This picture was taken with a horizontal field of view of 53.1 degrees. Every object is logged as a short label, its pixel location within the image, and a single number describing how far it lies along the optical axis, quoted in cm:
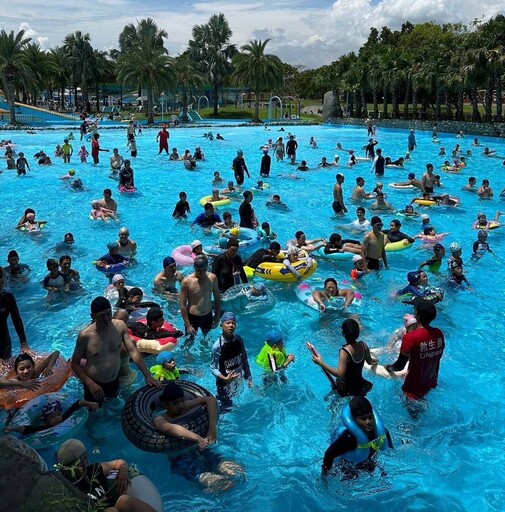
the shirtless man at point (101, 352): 520
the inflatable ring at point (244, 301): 810
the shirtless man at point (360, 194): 1763
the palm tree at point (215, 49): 6291
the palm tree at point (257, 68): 5122
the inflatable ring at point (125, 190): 1967
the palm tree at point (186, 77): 5534
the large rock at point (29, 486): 280
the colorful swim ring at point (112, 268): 1053
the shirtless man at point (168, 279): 898
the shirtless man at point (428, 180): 1788
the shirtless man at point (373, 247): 1030
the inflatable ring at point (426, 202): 1708
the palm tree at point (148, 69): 4572
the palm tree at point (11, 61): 4194
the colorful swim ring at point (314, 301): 852
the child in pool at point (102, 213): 1546
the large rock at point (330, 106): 5634
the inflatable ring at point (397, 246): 1180
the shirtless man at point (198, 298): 702
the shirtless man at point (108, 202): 1558
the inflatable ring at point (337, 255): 1140
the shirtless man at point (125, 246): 1112
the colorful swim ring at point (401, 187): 1977
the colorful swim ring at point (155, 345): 675
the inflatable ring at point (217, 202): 1669
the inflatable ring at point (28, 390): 554
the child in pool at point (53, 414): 504
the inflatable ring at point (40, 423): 491
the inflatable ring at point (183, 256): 1094
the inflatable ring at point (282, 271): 969
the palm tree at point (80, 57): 5897
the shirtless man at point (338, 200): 1534
